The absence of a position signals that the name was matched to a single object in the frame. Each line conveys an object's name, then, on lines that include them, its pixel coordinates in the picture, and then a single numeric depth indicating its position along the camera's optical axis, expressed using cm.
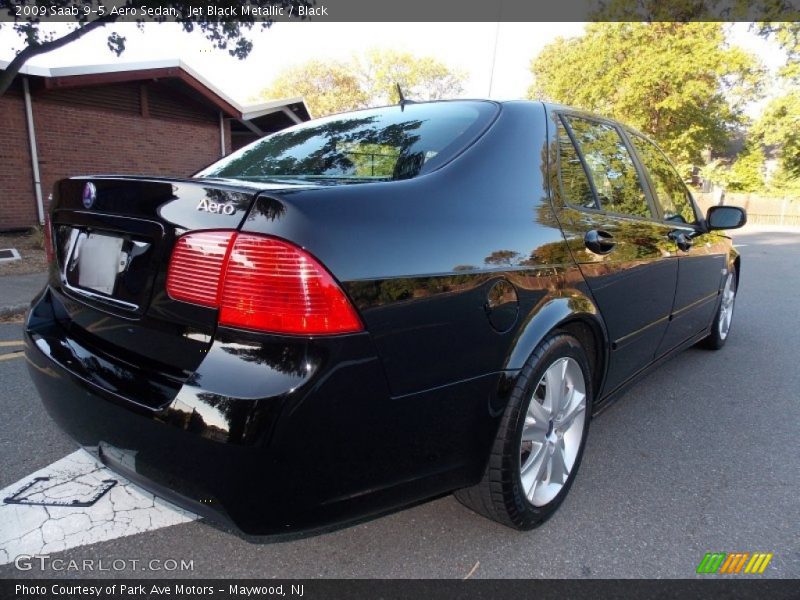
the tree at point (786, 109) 2323
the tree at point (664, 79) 2217
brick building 1065
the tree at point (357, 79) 4372
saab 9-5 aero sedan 141
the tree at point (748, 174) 3384
